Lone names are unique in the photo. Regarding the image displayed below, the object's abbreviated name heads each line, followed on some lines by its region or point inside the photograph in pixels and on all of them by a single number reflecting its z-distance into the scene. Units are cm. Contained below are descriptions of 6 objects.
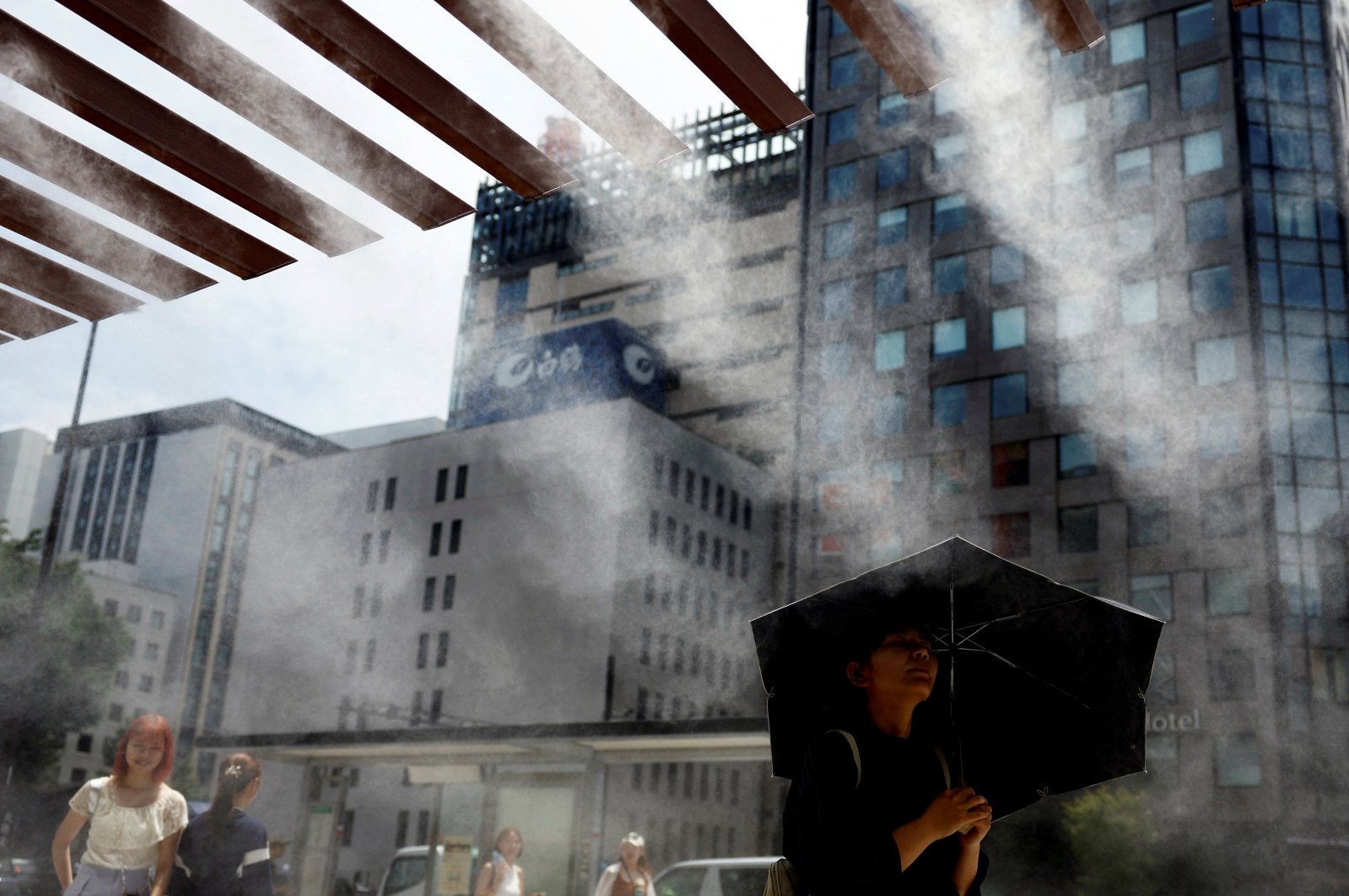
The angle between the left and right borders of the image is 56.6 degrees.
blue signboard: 3488
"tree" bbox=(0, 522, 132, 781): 1741
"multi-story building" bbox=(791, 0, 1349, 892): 2003
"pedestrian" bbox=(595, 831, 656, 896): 618
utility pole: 1159
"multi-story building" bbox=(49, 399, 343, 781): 4988
